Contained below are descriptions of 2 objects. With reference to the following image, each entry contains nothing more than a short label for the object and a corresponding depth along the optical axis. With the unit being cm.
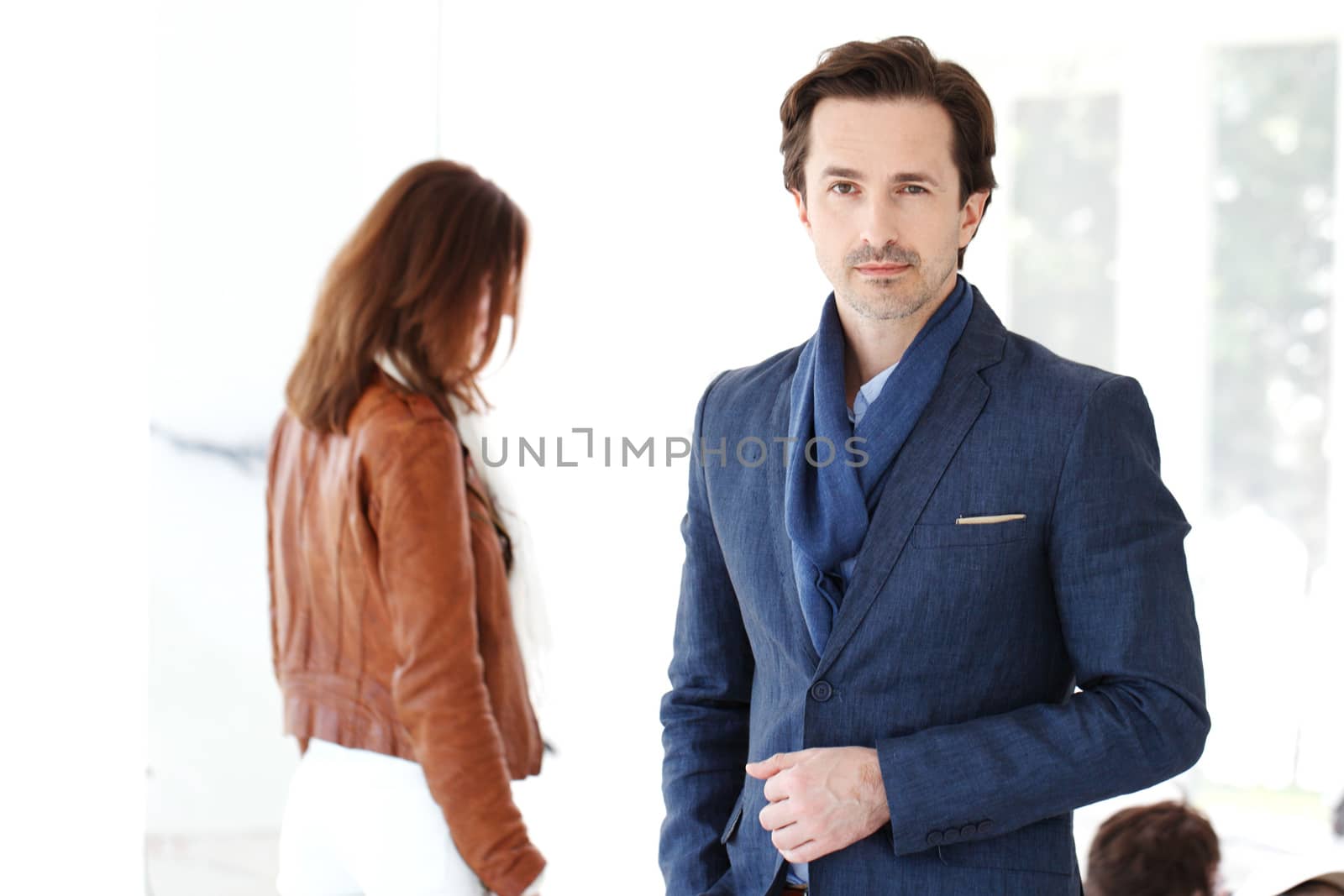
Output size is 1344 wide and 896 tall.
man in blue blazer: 487
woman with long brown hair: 553
